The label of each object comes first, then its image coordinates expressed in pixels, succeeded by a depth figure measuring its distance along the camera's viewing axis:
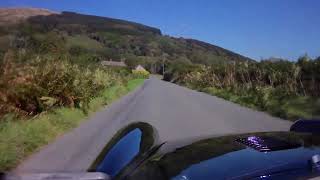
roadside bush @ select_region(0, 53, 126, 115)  6.37
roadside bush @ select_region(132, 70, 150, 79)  58.26
